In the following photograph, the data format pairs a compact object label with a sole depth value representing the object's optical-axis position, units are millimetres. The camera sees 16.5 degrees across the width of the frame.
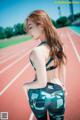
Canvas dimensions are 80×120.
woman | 2055
